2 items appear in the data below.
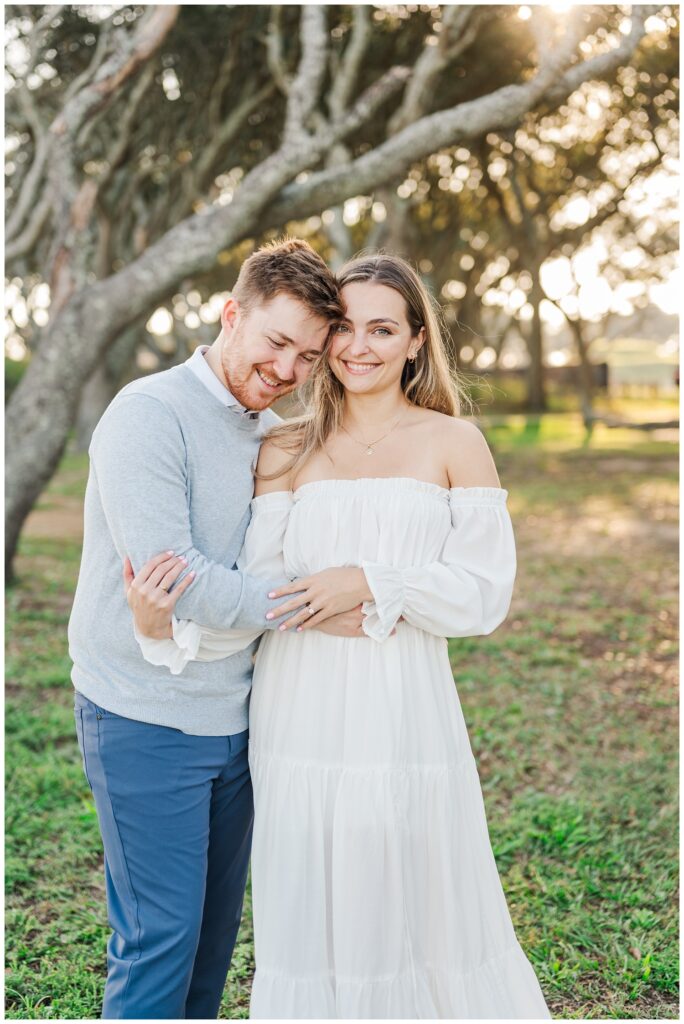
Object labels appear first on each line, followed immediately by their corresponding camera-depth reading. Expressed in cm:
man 262
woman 286
